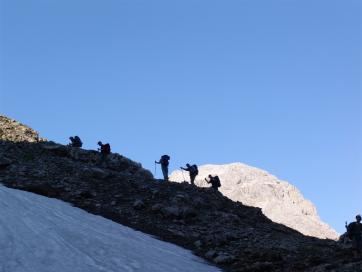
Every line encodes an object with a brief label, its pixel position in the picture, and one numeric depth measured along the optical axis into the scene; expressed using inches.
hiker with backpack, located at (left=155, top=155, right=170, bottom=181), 1529.3
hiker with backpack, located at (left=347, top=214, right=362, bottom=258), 933.8
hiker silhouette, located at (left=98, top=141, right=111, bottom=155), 1576.0
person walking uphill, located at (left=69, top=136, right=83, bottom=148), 1760.6
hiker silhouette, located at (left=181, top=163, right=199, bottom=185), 1532.1
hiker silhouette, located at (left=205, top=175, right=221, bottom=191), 1477.6
